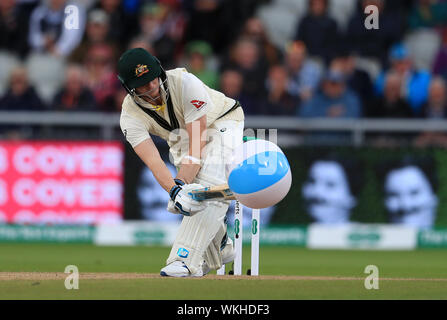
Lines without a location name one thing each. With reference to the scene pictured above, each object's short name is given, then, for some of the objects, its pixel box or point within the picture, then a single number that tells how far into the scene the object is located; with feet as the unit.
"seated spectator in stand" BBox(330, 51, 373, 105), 53.11
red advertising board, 51.37
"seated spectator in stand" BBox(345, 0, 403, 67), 55.16
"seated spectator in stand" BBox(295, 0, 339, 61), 54.80
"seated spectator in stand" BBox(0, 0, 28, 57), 56.90
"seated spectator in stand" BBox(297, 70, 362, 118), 52.29
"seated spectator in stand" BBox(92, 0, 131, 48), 56.29
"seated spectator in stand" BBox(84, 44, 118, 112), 53.52
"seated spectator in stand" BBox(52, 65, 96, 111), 53.06
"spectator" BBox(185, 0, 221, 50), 55.77
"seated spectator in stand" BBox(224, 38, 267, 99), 52.85
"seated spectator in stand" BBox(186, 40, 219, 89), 53.06
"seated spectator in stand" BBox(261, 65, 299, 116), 52.47
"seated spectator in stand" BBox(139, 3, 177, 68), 55.06
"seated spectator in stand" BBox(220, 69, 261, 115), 51.93
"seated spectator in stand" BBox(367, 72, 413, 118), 52.34
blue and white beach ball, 28.09
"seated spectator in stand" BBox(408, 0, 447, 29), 57.67
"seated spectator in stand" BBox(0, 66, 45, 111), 53.16
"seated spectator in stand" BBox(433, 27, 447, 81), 55.42
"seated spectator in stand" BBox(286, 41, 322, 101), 53.16
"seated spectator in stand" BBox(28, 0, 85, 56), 56.03
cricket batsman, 29.30
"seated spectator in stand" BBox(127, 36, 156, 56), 54.65
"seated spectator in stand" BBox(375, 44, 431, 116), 52.70
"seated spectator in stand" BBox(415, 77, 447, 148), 52.29
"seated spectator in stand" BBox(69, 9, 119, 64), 55.26
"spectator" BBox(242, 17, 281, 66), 54.49
